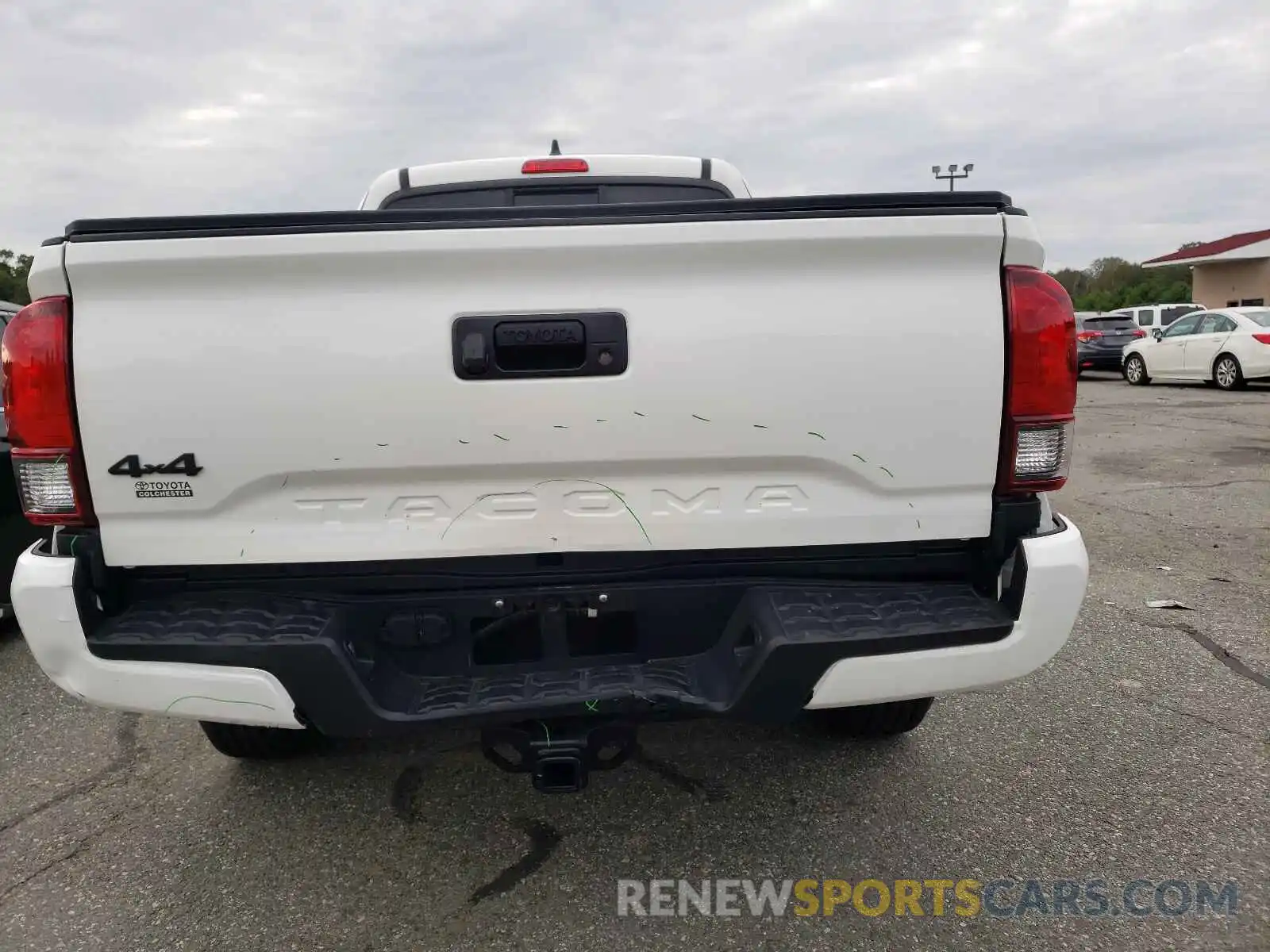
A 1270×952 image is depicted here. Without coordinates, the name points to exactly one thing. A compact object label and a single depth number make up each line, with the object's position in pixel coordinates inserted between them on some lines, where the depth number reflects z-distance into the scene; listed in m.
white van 24.19
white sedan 15.84
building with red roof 37.06
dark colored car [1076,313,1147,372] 20.44
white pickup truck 1.98
